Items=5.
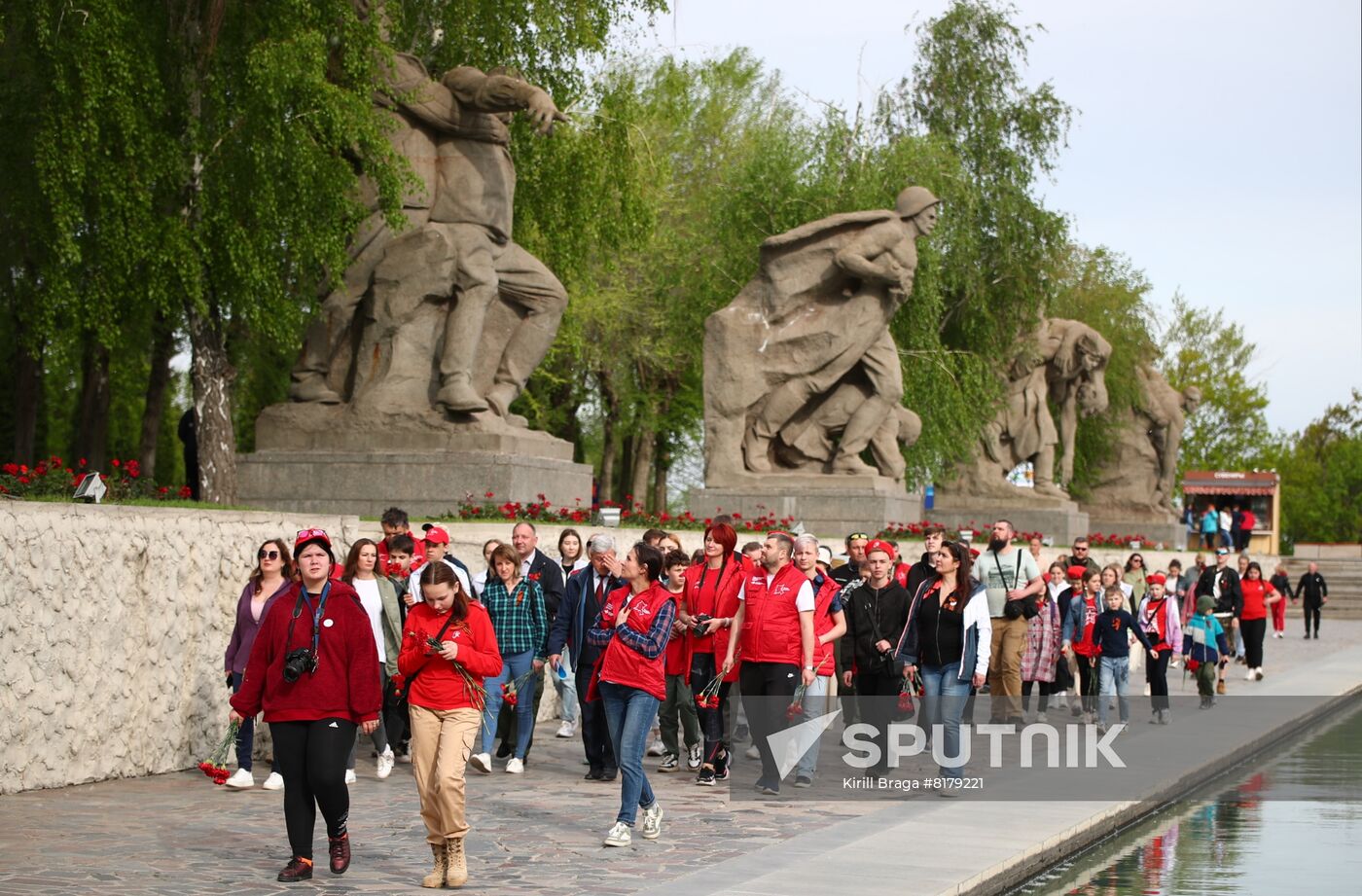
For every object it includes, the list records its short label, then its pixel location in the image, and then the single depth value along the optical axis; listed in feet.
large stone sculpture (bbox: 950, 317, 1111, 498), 121.90
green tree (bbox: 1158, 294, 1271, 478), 239.91
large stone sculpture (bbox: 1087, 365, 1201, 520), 146.92
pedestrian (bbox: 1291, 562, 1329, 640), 122.31
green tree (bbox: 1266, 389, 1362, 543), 276.00
